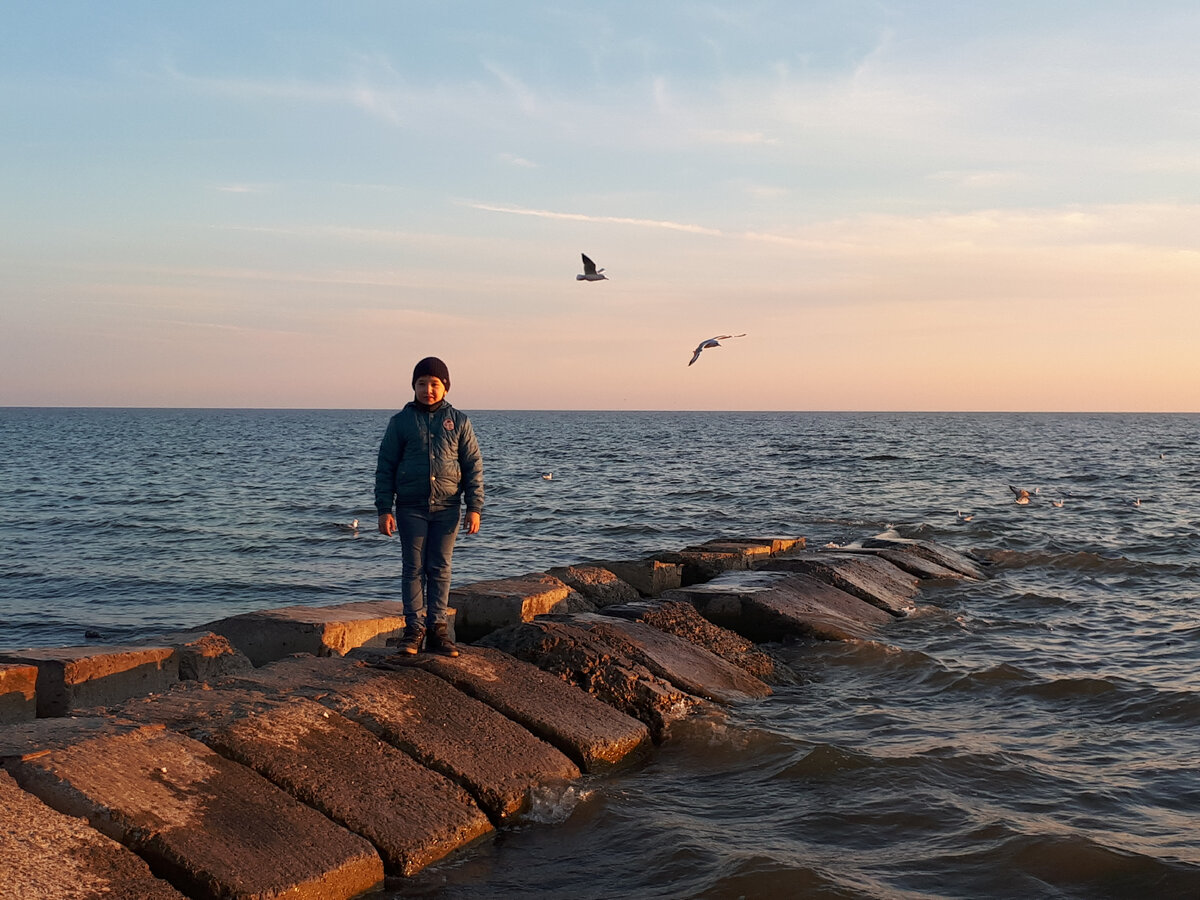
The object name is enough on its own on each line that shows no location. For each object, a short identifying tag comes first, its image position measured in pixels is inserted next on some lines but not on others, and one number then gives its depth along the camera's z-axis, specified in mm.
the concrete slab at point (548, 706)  5668
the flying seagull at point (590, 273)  11914
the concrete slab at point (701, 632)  7855
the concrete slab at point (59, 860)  3379
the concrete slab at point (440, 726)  4980
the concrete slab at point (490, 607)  7750
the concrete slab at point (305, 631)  6586
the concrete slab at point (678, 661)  6957
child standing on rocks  6020
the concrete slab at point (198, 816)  3740
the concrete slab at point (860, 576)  11031
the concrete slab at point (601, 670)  6395
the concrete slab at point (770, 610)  9141
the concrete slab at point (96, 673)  5328
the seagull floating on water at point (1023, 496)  23438
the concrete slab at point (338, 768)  4387
